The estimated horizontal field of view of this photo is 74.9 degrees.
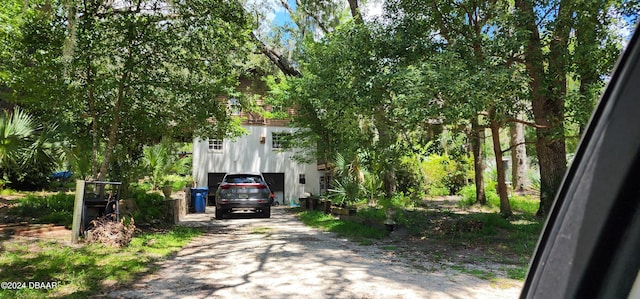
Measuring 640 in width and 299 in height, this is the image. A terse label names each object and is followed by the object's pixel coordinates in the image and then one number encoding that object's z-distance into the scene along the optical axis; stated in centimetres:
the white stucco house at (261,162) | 2548
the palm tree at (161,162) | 1795
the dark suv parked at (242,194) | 1520
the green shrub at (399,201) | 1455
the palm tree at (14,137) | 935
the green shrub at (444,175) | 1942
